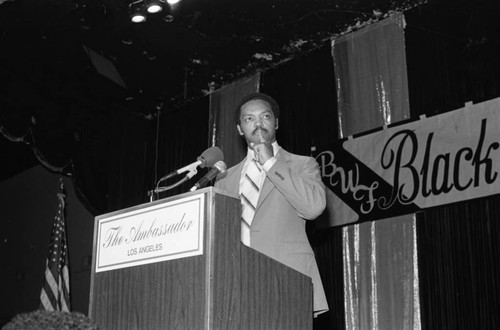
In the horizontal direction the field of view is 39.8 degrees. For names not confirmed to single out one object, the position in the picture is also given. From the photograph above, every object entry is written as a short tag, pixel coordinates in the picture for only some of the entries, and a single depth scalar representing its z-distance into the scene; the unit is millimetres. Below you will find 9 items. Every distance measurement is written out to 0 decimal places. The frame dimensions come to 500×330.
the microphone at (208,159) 2496
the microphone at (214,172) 2352
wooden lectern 1950
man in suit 2512
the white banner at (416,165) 4777
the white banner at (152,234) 2029
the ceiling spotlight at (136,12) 5622
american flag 6801
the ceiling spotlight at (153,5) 5527
